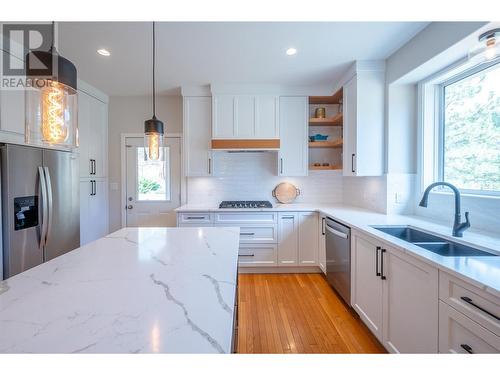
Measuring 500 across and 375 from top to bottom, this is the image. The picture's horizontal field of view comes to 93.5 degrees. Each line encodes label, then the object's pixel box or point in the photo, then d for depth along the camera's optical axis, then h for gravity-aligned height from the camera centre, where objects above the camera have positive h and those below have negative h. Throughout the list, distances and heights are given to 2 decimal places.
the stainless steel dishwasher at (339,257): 2.22 -0.74
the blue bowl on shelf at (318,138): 3.45 +0.70
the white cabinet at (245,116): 3.23 +0.95
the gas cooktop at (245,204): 3.18 -0.27
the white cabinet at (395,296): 1.27 -0.72
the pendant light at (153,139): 1.55 +0.30
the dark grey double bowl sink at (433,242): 1.48 -0.40
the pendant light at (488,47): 1.25 +0.76
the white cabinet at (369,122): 2.61 +0.72
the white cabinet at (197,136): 3.31 +0.69
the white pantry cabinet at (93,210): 3.20 -0.37
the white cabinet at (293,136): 3.32 +0.70
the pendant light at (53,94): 0.82 +0.34
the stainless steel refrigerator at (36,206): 1.91 -0.20
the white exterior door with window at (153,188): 3.71 -0.06
